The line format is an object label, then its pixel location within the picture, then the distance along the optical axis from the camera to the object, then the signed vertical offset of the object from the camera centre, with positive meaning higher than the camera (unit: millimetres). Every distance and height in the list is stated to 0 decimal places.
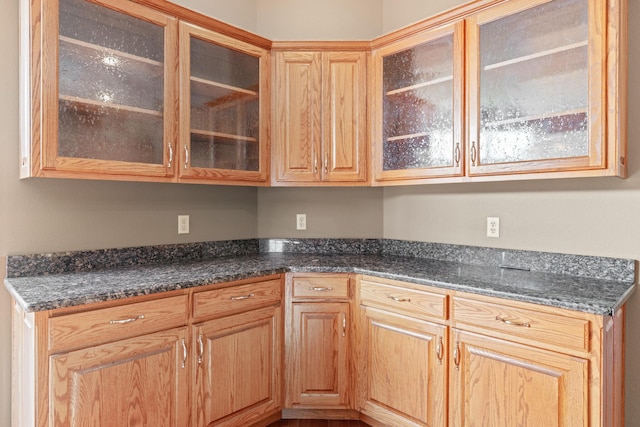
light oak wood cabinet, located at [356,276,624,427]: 1464 -608
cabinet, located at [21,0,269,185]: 1707 +566
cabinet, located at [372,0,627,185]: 1645 +560
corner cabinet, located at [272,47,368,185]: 2498 +575
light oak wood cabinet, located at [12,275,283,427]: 1466 -614
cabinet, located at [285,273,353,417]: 2227 -701
